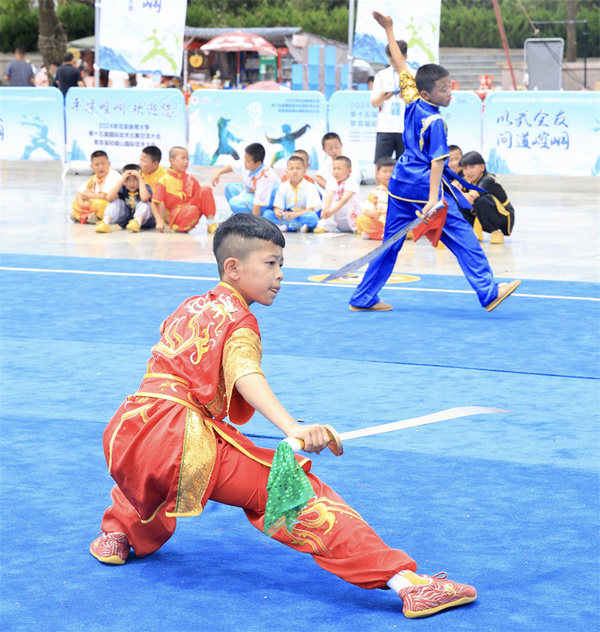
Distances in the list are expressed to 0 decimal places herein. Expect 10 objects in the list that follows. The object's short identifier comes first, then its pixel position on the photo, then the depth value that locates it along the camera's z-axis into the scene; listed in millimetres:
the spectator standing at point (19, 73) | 23078
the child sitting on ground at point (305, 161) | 11273
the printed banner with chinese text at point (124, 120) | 16078
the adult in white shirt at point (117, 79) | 23078
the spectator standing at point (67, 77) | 18828
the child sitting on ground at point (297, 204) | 11188
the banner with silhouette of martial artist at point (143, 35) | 15477
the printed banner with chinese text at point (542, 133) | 14906
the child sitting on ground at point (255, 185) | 11148
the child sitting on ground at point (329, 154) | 11734
